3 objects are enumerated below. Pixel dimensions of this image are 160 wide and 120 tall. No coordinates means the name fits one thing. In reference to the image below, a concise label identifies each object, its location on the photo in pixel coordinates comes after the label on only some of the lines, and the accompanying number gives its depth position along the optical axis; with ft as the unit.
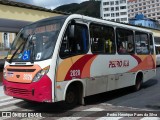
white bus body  27.89
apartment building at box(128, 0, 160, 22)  575.38
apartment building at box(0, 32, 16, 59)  117.17
